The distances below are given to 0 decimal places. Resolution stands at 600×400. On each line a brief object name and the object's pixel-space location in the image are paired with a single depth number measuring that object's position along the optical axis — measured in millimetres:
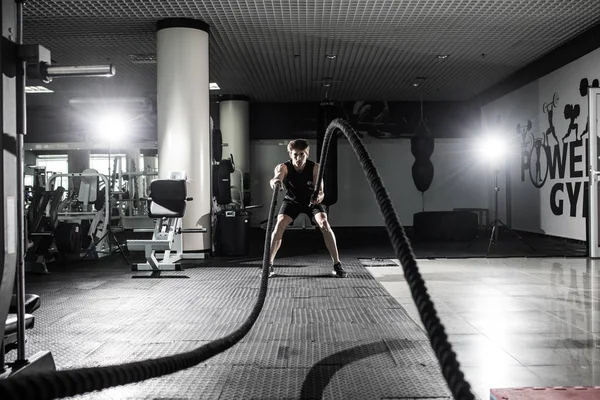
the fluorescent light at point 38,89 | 11692
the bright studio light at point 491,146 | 8925
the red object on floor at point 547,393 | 1753
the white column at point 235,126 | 12734
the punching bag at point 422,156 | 12891
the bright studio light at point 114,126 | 11264
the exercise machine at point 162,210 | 5684
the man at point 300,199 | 5164
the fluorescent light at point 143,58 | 9102
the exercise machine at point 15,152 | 1650
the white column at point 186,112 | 7109
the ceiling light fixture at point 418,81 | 10797
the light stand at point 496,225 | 7507
